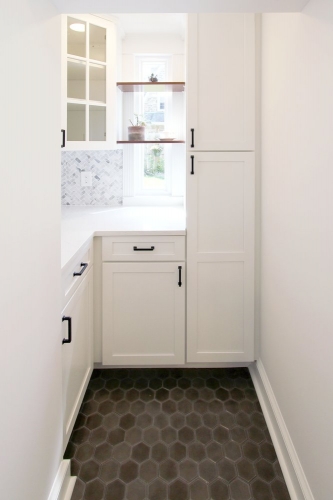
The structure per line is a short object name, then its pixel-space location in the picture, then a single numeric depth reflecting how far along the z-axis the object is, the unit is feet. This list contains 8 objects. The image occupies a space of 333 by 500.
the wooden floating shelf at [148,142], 8.61
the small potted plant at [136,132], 8.73
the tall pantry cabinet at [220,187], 6.75
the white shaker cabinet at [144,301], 7.16
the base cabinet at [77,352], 5.08
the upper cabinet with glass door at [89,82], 7.77
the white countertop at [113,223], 6.34
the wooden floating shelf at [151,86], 8.52
